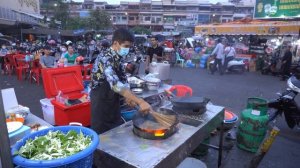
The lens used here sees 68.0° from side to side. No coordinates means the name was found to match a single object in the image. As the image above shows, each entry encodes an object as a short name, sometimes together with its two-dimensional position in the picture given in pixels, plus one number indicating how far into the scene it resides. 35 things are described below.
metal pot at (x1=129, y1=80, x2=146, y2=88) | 3.83
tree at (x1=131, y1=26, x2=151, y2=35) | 44.19
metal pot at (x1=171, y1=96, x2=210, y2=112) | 2.64
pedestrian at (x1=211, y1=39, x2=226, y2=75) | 12.17
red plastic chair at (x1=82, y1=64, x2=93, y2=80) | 7.93
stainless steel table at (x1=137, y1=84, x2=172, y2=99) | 3.56
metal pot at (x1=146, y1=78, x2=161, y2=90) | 3.83
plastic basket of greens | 1.27
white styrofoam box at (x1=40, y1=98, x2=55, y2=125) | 4.04
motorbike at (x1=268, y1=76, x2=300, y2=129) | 4.68
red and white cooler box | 3.75
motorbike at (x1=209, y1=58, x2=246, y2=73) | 13.08
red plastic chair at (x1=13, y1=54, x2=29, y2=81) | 9.95
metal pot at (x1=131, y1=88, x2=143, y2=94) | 3.59
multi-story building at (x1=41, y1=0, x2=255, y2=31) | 54.91
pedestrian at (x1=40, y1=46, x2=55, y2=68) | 8.07
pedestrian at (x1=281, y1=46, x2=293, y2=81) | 11.16
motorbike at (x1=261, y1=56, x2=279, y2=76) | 12.70
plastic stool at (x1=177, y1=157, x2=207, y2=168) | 2.50
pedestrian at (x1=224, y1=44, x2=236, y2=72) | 13.02
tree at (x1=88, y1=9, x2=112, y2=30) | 36.88
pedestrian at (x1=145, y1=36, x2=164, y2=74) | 7.39
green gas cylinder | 3.88
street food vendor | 2.28
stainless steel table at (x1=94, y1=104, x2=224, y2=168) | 1.82
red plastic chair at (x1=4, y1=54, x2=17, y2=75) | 11.00
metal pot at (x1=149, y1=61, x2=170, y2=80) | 4.62
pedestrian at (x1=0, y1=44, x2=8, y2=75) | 11.60
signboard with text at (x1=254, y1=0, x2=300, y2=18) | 12.56
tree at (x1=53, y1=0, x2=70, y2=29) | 32.69
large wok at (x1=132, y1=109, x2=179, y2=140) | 2.12
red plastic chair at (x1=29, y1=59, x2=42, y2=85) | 9.26
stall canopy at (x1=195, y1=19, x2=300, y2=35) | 11.90
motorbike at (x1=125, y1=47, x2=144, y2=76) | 5.21
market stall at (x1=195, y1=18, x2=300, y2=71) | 12.02
